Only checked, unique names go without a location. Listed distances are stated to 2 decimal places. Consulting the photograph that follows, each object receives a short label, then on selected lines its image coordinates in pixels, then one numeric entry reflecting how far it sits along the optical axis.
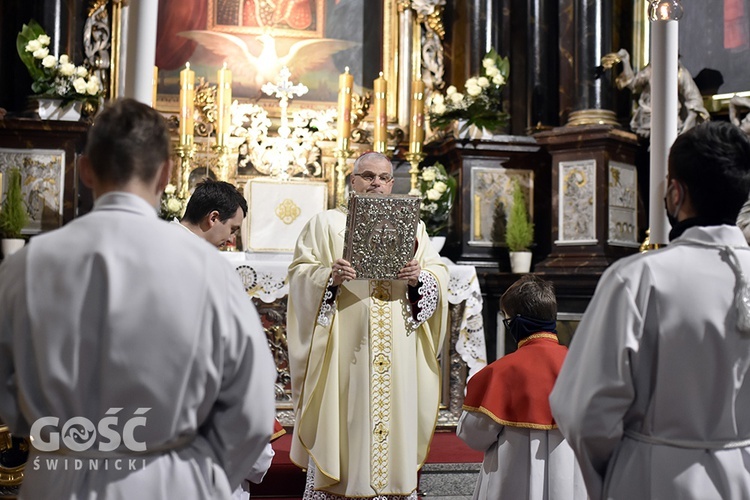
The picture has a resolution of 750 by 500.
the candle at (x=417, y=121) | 7.26
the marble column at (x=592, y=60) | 7.75
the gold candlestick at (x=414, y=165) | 7.29
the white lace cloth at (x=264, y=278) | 6.59
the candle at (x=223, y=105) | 7.17
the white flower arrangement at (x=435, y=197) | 7.46
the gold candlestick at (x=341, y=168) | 7.19
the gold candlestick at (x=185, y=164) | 7.04
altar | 6.78
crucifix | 7.70
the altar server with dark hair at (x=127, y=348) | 1.95
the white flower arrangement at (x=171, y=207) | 7.05
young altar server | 3.32
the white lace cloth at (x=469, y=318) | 6.84
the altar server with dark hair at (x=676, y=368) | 2.29
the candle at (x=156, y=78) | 7.44
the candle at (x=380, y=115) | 7.34
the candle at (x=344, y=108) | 7.15
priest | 4.51
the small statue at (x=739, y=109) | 7.12
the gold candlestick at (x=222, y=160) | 7.16
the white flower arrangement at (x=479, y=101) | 7.67
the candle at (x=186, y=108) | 7.02
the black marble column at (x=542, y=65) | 8.26
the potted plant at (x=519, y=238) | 7.64
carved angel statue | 7.37
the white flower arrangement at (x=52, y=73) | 7.33
